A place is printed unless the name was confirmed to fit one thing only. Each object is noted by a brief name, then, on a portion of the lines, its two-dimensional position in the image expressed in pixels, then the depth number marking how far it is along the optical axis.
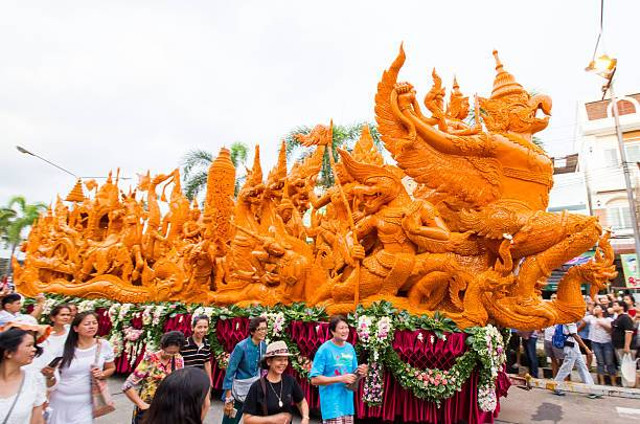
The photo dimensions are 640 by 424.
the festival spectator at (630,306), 6.56
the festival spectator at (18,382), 1.82
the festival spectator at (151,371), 2.45
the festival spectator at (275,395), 2.10
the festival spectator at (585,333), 6.88
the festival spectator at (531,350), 6.64
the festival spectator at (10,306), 4.03
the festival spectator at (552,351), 6.38
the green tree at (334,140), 13.29
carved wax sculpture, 4.43
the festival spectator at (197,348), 3.03
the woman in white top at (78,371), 2.34
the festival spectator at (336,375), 2.63
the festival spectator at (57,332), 2.69
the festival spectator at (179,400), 1.30
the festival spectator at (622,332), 5.93
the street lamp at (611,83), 8.69
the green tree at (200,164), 14.62
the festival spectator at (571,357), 5.72
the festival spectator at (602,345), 6.35
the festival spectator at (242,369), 2.98
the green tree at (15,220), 22.92
